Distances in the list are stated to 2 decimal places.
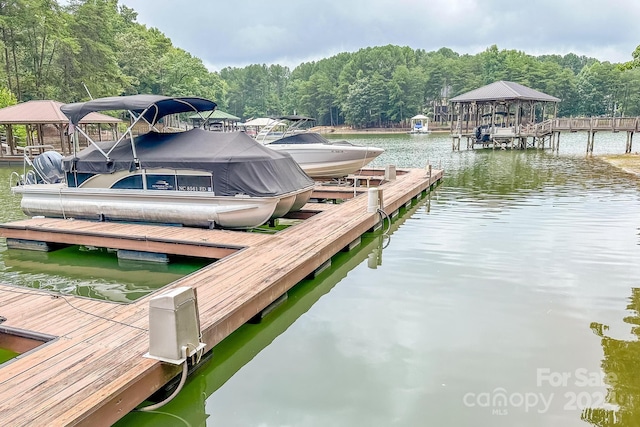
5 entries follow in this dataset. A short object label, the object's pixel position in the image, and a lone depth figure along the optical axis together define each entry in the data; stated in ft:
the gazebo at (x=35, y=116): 68.13
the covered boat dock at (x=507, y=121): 96.32
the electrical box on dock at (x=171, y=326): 10.66
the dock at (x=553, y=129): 85.92
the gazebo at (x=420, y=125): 208.14
